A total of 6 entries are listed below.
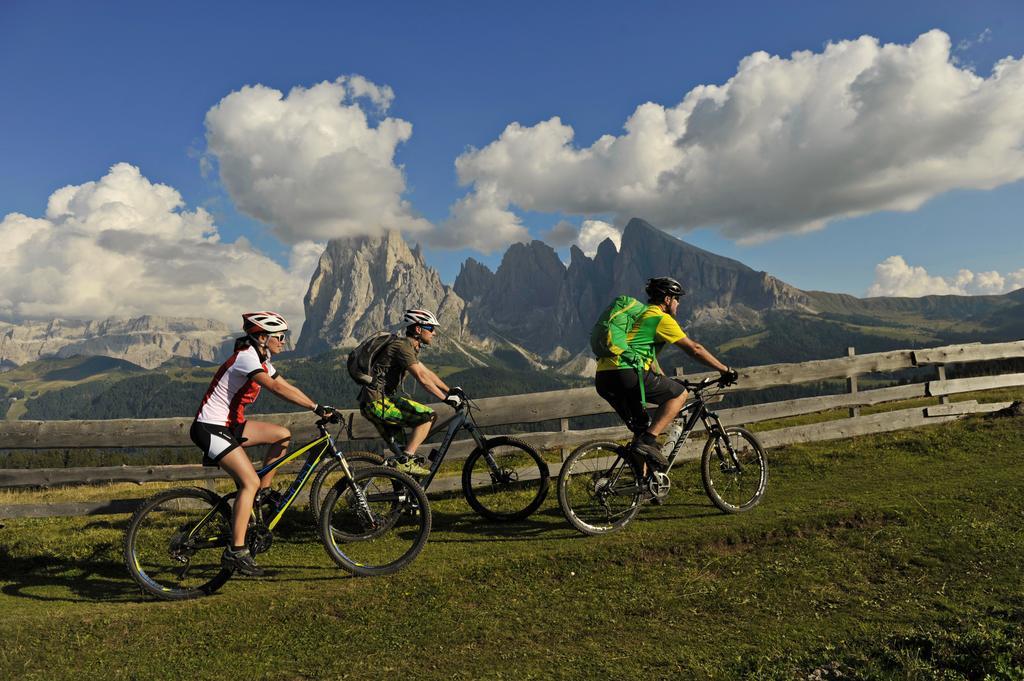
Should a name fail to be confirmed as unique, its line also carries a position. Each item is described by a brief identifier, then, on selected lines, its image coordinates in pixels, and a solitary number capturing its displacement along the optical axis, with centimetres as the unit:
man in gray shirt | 721
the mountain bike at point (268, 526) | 591
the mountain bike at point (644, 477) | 705
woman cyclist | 571
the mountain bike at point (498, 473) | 759
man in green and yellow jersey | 700
